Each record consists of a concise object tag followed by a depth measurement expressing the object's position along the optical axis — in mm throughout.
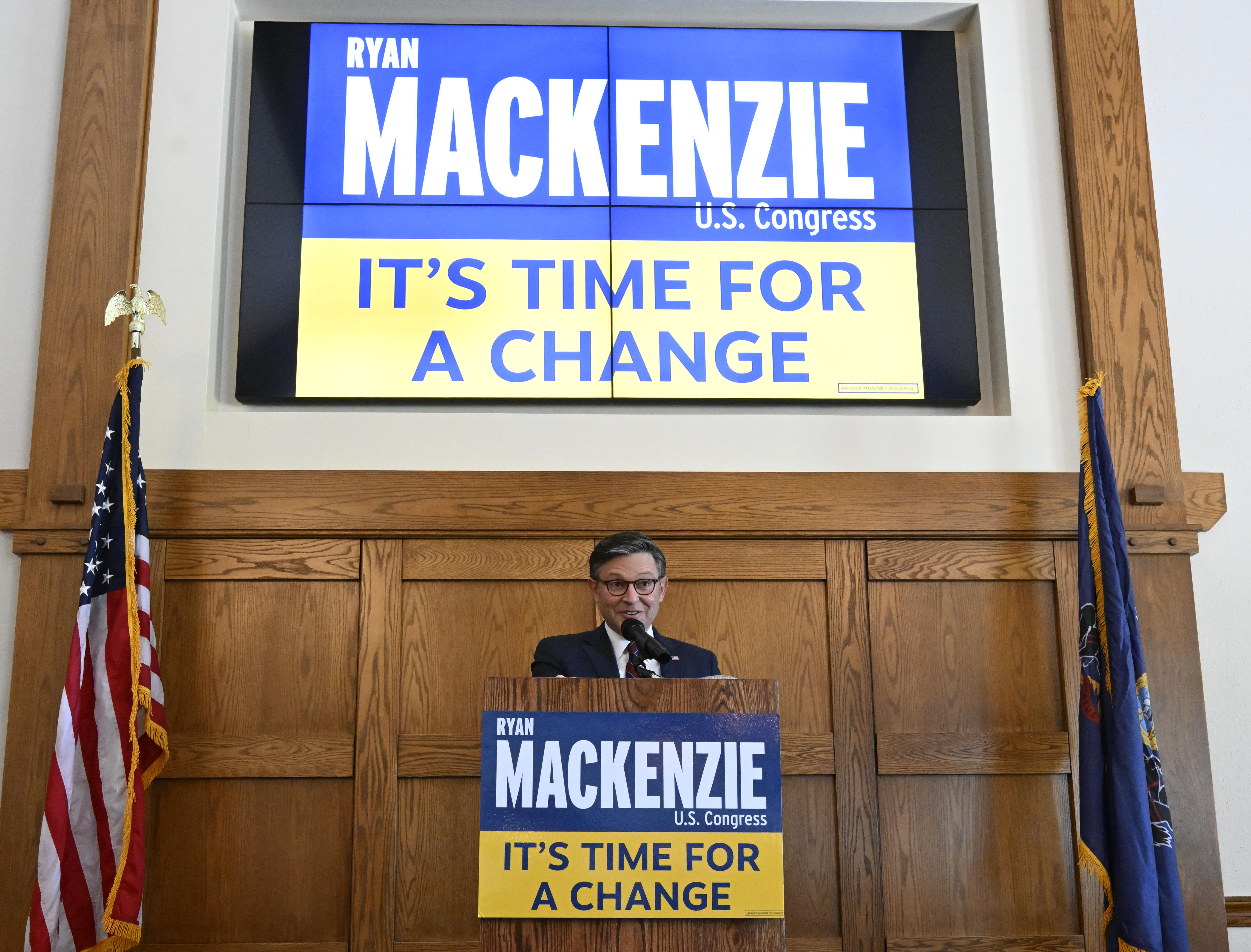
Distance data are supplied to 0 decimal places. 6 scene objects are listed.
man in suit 2787
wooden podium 2016
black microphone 2207
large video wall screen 3930
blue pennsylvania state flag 3166
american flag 3115
